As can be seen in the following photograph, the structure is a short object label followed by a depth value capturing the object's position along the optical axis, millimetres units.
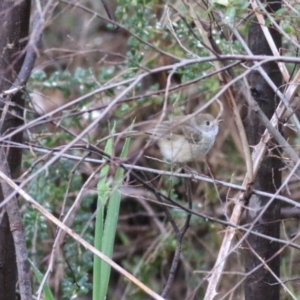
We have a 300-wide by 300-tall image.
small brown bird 7143
